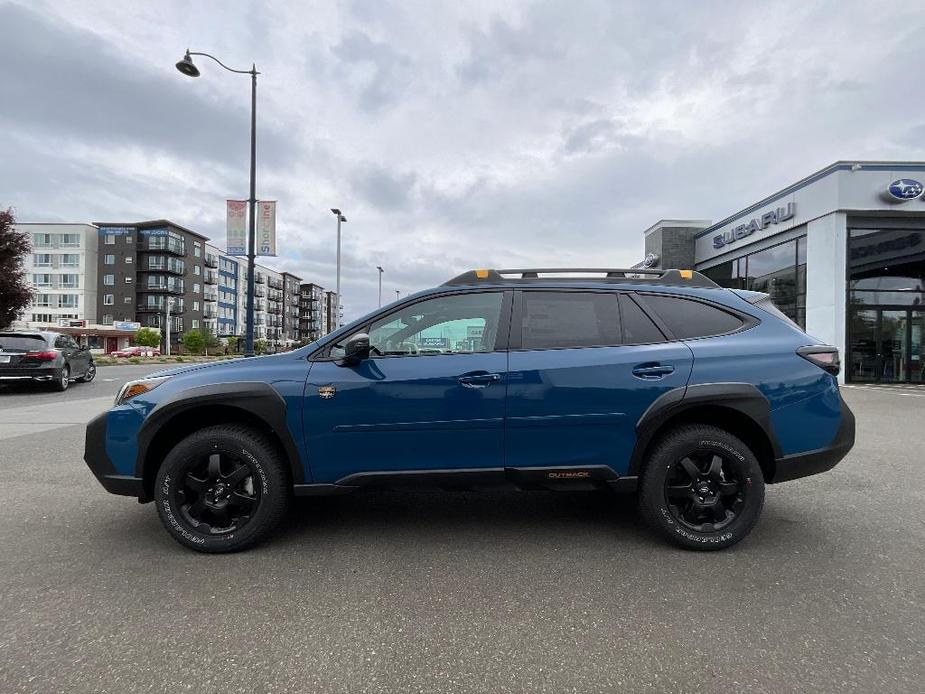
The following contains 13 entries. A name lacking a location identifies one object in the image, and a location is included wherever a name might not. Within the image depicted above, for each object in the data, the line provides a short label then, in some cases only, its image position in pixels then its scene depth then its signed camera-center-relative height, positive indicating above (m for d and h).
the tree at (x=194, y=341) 63.61 -0.13
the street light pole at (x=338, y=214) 31.75 +8.01
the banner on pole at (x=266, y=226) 15.54 +3.51
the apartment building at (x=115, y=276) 74.12 +9.33
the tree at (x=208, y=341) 64.88 -0.09
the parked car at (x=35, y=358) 11.76 -0.50
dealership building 15.76 +3.00
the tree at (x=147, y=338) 65.19 +0.11
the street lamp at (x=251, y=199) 14.16 +4.12
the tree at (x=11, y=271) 20.16 +2.62
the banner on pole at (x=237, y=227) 15.30 +3.40
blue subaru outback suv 3.02 -0.49
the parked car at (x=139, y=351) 51.77 -1.39
